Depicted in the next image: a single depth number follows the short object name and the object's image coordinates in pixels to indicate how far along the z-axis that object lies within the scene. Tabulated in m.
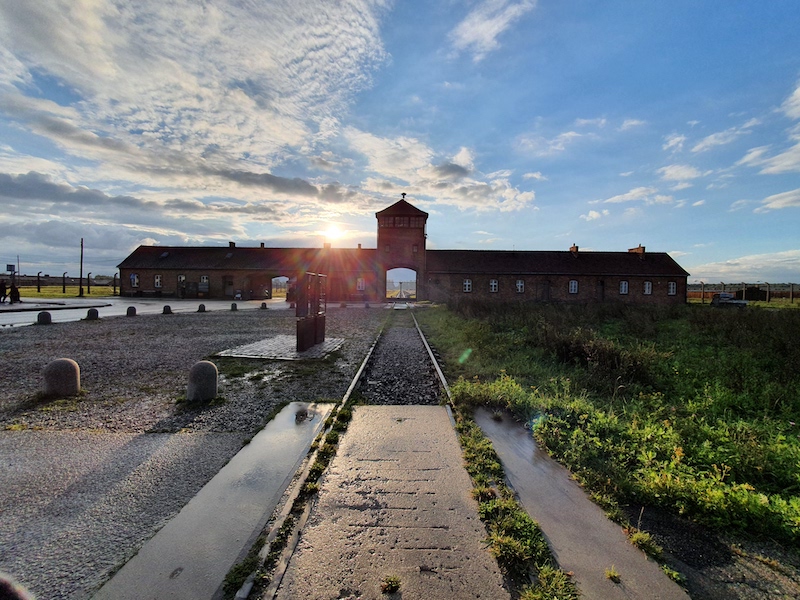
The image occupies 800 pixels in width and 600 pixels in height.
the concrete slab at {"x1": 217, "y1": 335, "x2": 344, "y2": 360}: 9.63
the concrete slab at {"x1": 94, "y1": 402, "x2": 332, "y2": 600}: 2.32
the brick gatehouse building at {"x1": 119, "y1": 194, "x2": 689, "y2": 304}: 39.72
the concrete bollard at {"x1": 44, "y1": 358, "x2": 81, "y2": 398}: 6.05
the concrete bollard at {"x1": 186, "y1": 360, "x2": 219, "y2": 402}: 5.87
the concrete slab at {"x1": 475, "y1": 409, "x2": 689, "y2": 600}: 2.34
